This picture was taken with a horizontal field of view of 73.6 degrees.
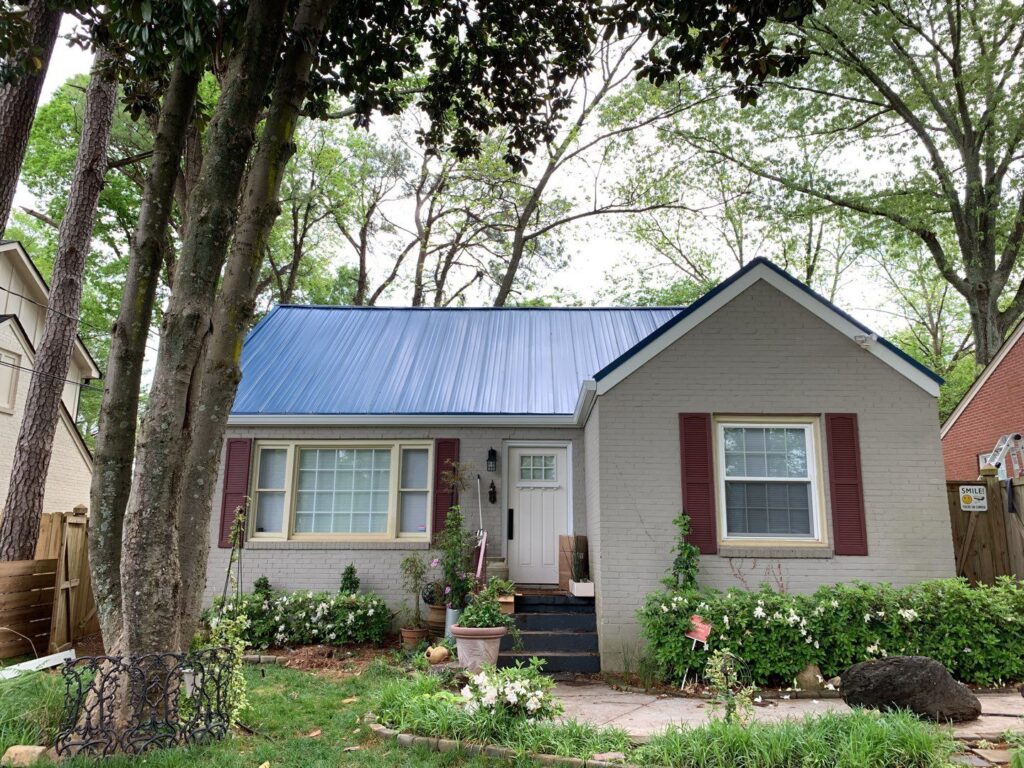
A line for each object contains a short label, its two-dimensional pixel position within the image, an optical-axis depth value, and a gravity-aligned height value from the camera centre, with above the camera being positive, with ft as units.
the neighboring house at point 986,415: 44.32 +7.19
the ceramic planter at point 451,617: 28.89 -4.23
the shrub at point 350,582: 31.62 -3.07
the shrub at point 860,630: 21.75 -3.56
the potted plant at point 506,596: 27.40 -3.22
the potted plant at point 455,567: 29.37 -2.24
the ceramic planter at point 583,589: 28.37 -2.99
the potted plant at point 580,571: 28.53 -2.36
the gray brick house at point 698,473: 25.53 +1.75
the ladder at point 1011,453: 41.56 +3.99
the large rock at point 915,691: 17.07 -4.30
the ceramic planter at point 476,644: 23.66 -4.41
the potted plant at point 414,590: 29.25 -3.35
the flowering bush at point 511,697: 15.85 -4.17
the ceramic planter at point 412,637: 29.17 -5.12
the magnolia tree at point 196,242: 15.28 +6.69
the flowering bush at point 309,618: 29.22 -4.43
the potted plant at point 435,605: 30.12 -3.88
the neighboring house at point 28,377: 46.19 +9.70
